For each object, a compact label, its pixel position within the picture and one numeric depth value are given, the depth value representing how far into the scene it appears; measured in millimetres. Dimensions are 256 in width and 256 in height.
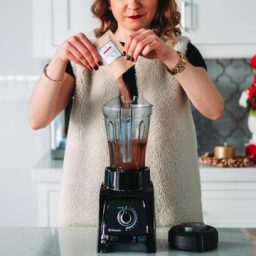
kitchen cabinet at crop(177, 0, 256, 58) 2578
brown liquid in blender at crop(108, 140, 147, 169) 1302
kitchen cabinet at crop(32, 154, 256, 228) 2447
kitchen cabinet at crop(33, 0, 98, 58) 2588
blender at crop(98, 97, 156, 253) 1239
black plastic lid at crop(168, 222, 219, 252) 1230
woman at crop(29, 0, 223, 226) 1493
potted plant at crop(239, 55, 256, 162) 2602
